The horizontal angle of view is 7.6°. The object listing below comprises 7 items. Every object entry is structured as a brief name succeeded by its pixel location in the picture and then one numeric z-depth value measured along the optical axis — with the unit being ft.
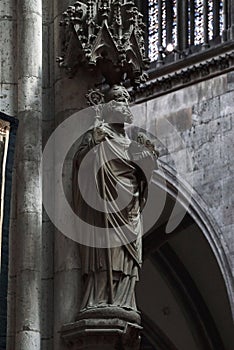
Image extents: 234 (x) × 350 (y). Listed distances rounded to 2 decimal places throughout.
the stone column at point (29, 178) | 37.24
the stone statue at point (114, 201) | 37.09
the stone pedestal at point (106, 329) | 36.40
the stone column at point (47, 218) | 37.65
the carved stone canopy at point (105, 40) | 38.58
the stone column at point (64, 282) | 37.50
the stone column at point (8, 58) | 39.17
